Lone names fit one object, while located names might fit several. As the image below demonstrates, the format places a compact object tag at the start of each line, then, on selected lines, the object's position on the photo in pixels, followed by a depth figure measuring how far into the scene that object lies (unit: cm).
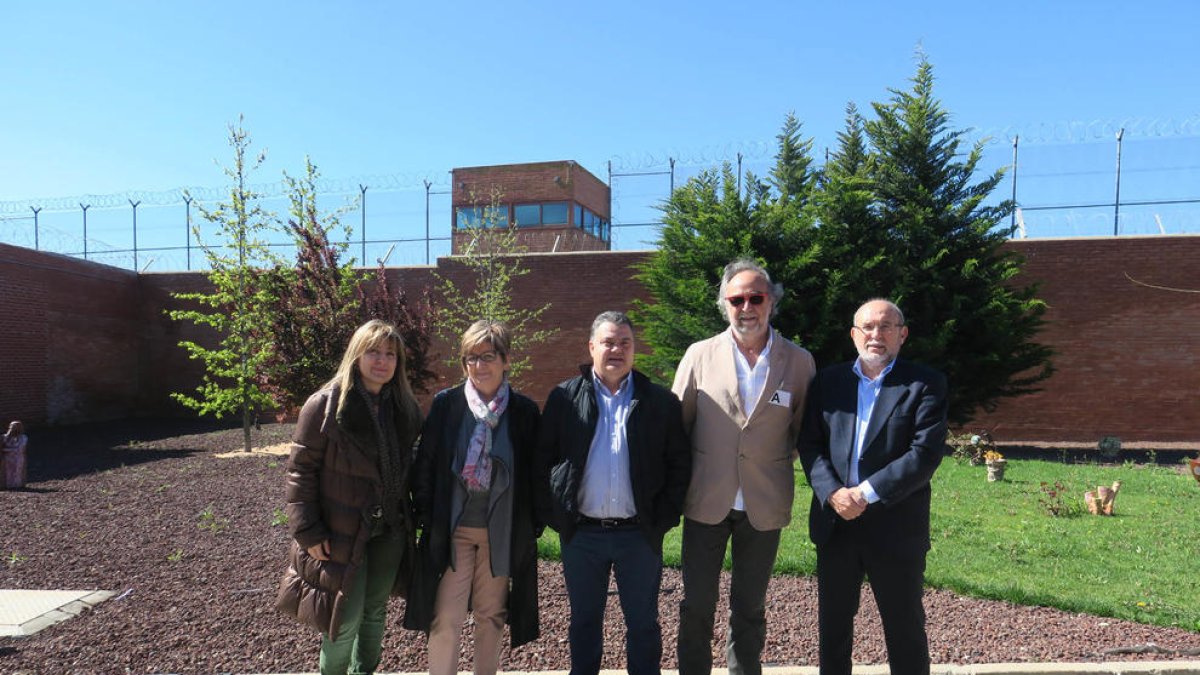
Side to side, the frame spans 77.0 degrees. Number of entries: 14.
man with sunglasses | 323
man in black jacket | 314
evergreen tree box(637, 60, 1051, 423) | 1250
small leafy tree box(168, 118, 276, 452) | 1232
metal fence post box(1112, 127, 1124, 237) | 1670
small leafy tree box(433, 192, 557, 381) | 1430
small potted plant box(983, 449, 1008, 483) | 978
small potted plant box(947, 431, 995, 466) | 1143
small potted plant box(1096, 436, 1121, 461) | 1307
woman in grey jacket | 319
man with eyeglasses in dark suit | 305
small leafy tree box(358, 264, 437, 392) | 1070
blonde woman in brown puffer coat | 309
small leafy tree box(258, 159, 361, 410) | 1063
